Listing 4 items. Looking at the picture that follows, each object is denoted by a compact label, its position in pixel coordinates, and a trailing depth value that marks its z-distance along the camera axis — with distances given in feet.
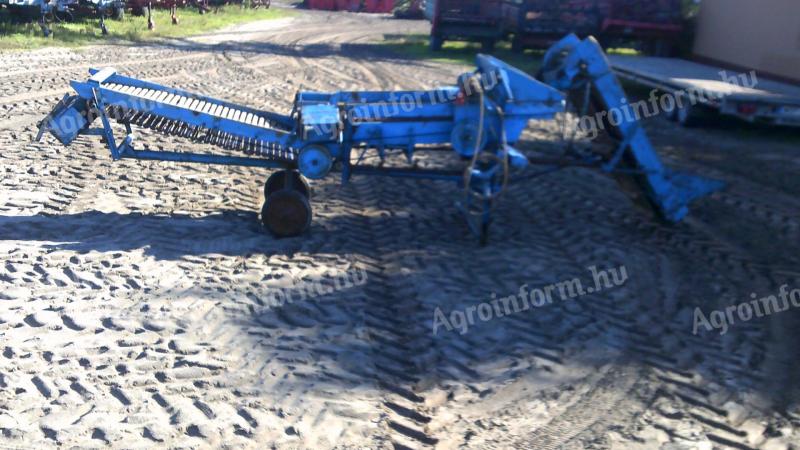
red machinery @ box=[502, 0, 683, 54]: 63.72
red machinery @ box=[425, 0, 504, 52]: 72.84
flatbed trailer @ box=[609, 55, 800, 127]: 37.09
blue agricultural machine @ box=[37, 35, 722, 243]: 22.20
